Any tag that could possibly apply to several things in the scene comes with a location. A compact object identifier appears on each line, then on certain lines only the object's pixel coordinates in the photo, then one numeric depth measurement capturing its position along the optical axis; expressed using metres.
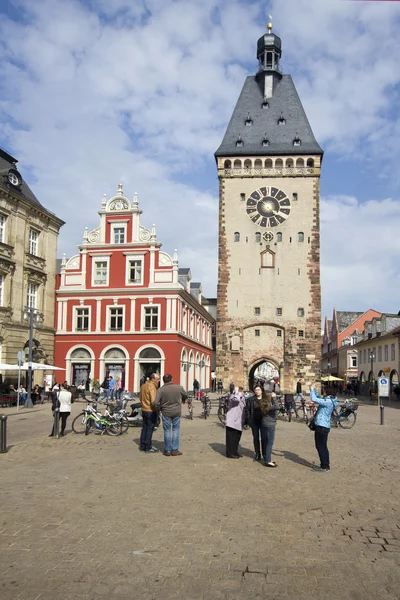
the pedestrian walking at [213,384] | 48.63
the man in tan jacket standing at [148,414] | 12.26
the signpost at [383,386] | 27.04
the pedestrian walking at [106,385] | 33.78
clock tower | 43.91
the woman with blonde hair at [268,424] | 10.78
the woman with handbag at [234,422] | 11.48
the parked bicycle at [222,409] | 20.30
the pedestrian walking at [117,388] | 31.84
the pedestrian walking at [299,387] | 41.06
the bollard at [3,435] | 11.88
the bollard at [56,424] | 14.63
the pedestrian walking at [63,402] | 14.68
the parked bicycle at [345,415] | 19.52
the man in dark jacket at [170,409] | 11.59
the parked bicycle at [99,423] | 15.69
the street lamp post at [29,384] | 26.86
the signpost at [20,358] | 26.52
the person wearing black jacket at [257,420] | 11.23
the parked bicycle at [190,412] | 21.83
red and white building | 38.97
